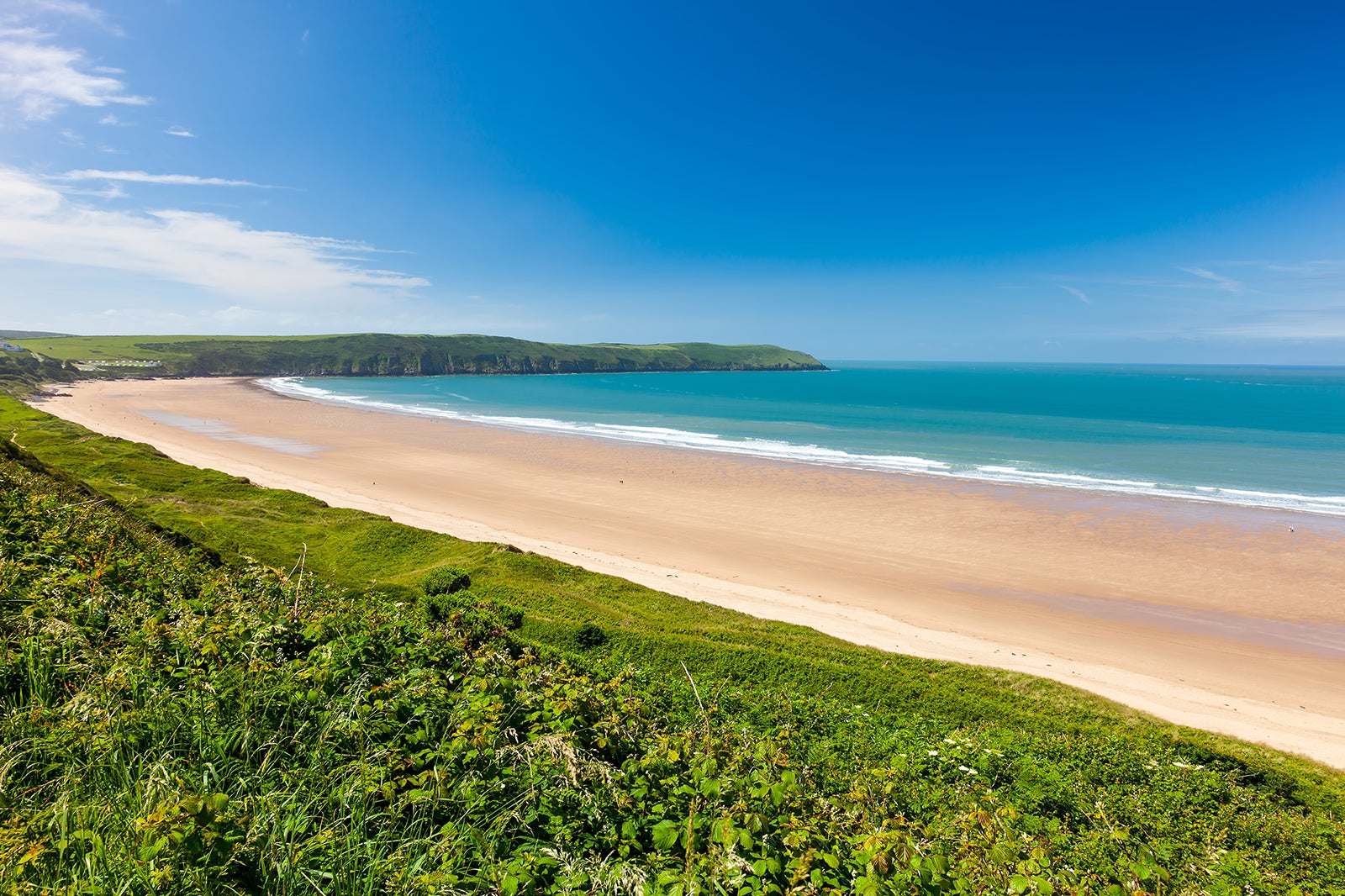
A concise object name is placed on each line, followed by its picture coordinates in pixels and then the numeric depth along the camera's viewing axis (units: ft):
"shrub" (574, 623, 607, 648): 41.65
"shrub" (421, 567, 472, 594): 49.03
